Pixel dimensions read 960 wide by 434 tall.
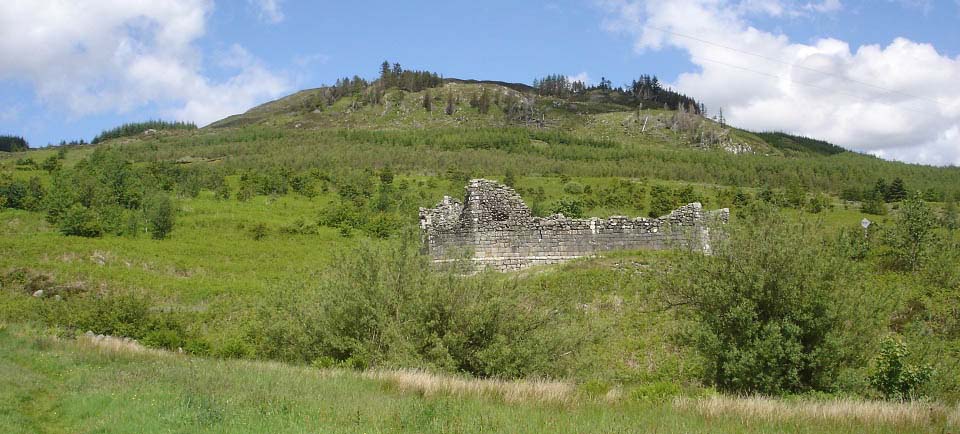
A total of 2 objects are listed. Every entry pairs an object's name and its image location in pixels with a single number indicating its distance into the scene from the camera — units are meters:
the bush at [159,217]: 47.23
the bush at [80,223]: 43.41
